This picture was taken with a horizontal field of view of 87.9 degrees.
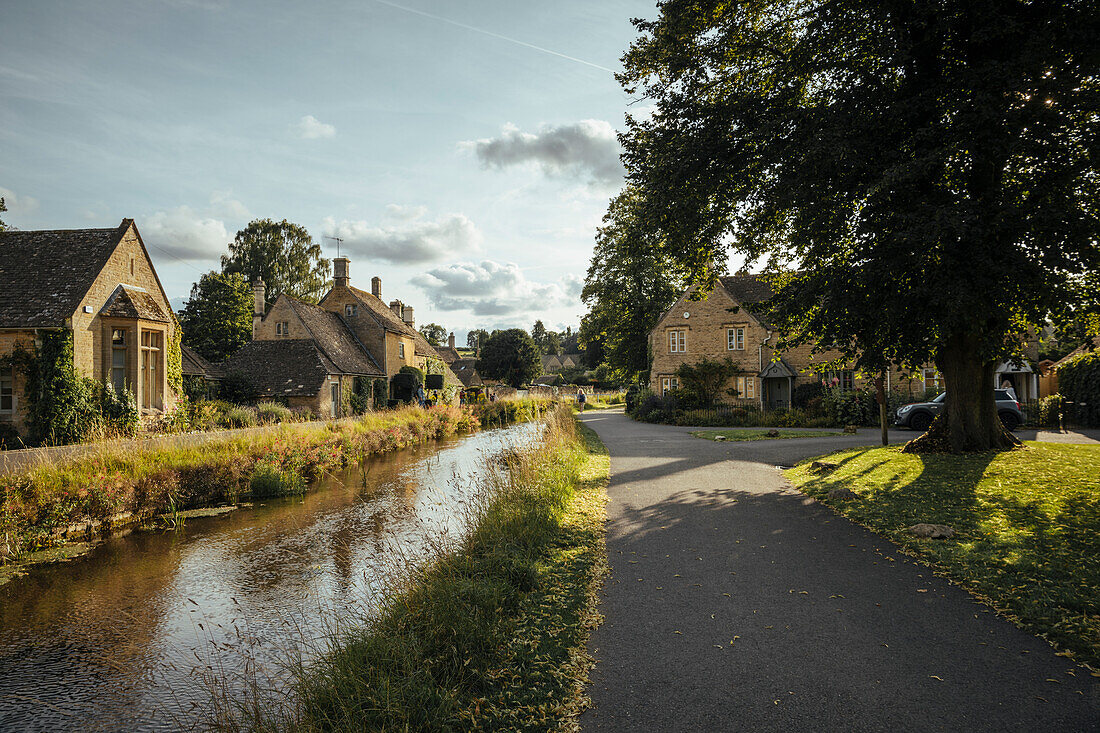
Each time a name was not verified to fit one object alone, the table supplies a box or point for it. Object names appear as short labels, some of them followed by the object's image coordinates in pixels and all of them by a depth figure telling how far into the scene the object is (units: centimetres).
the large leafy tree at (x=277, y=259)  5556
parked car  2317
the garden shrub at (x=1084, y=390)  2483
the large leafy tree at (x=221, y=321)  4891
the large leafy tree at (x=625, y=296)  4675
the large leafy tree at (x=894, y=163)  1034
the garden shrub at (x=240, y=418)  2270
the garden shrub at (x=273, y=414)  2442
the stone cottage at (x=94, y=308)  1936
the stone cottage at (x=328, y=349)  3219
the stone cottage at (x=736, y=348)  3719
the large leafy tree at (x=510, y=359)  9731
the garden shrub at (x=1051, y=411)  2516
